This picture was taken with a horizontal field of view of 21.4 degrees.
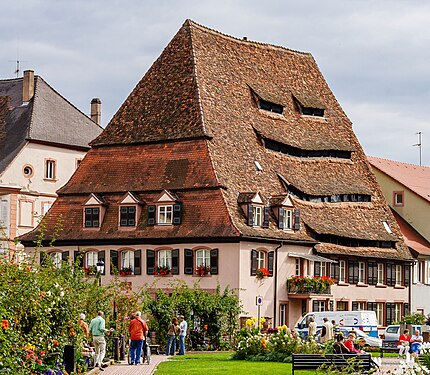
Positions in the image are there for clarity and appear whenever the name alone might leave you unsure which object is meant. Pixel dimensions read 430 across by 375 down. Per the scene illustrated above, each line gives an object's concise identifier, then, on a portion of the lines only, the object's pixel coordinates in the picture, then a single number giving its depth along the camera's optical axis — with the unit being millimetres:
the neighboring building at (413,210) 81125
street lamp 49312
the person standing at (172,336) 49000
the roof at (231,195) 63031
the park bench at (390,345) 56594
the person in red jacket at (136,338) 40312
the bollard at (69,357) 30484
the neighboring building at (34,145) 80562
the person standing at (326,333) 43469
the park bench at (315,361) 30828
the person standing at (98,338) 36844
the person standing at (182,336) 49281
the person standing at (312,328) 48975
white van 56869
